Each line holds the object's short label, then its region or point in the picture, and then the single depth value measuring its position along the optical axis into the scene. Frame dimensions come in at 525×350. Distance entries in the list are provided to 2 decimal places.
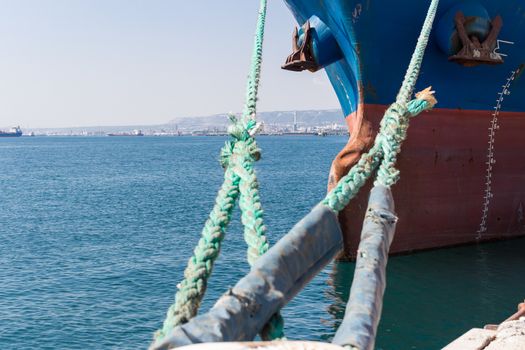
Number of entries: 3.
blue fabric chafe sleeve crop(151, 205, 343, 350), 2.17
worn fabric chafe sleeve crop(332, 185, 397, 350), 2.38
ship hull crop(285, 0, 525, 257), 11.70
